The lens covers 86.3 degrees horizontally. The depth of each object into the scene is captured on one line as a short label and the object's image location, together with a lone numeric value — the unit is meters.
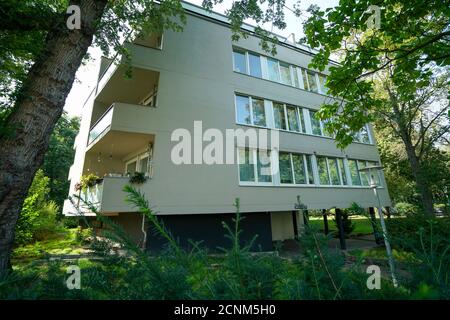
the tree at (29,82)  3.95
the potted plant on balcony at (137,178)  8.58
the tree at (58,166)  27.30
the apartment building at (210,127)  9.45
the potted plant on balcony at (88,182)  9.24
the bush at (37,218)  9.42
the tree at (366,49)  5.88
